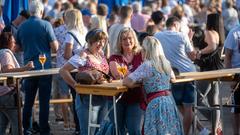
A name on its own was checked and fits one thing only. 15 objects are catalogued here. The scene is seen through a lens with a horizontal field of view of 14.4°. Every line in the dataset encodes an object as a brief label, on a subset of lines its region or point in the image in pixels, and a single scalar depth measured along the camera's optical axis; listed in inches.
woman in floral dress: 447.8
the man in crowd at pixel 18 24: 612.1
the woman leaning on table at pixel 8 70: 506.6
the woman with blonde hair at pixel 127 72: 465.4
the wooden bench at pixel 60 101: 595.4
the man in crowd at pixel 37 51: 551.5
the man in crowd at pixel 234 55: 516.1
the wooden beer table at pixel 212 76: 467.8
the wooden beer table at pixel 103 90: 441.1
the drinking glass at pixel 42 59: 536.1
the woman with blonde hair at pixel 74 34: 552.1
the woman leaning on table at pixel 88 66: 465.1
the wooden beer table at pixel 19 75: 493.0
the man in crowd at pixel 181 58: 518.6
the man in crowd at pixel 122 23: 624.1
